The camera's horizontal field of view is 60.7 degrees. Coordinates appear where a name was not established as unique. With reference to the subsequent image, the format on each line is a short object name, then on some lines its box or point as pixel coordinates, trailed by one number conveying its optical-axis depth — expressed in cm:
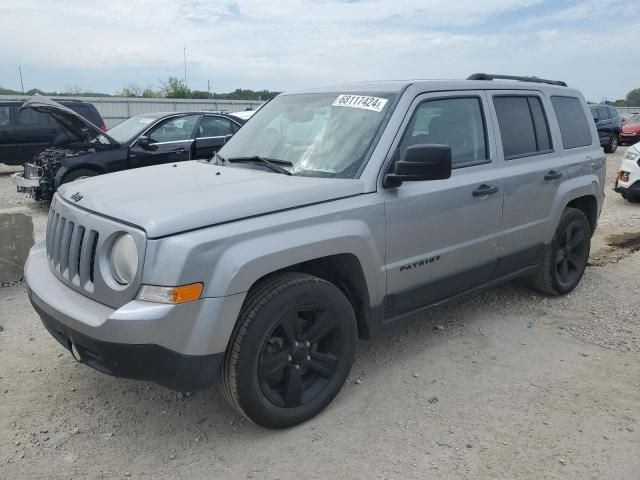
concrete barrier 521
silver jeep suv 254
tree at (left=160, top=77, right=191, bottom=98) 4515
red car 2098
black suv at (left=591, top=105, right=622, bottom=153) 1964
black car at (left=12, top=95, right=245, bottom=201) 844
